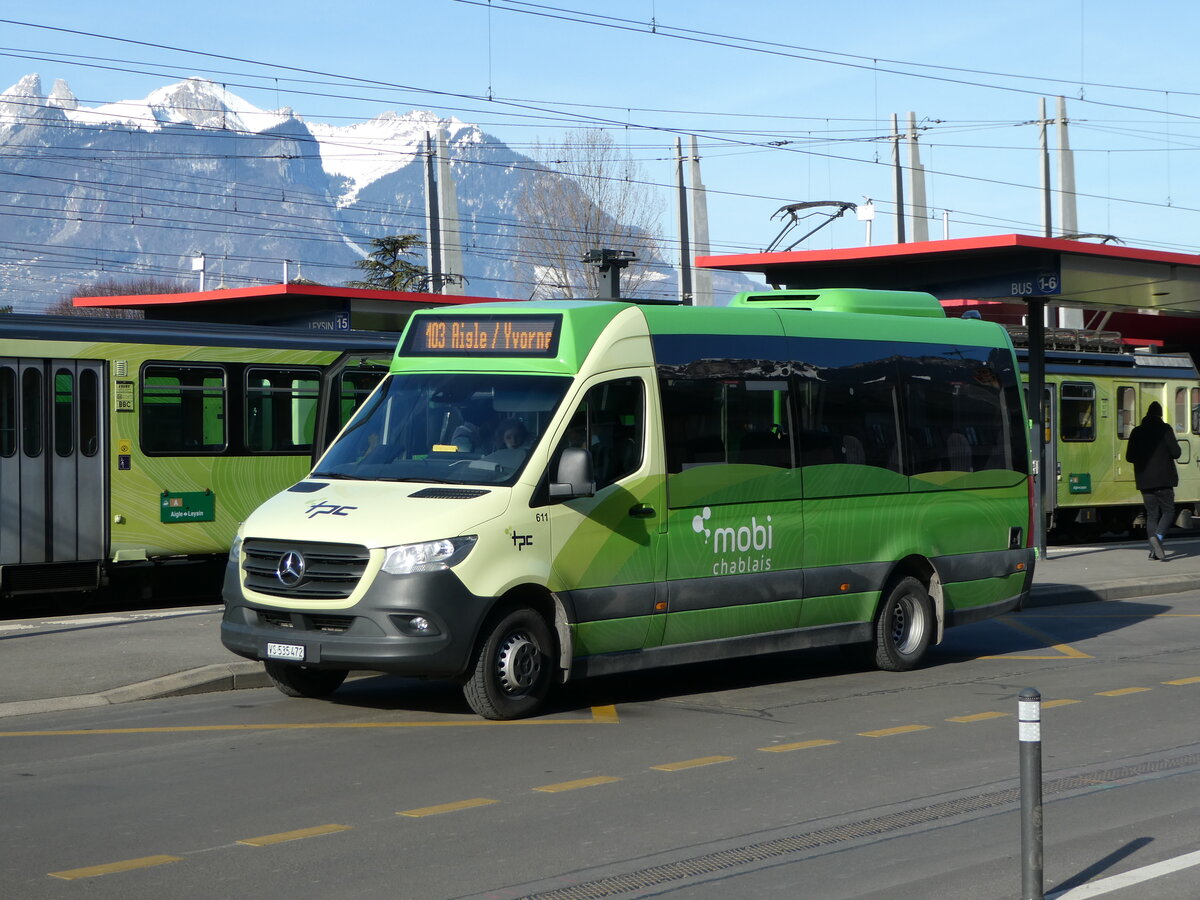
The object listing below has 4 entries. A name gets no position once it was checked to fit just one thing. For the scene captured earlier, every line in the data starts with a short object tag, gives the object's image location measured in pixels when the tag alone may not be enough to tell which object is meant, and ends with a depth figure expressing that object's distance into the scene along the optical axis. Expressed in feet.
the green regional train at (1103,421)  90.27
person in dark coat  71.51
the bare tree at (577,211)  214.07
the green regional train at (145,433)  56.95
